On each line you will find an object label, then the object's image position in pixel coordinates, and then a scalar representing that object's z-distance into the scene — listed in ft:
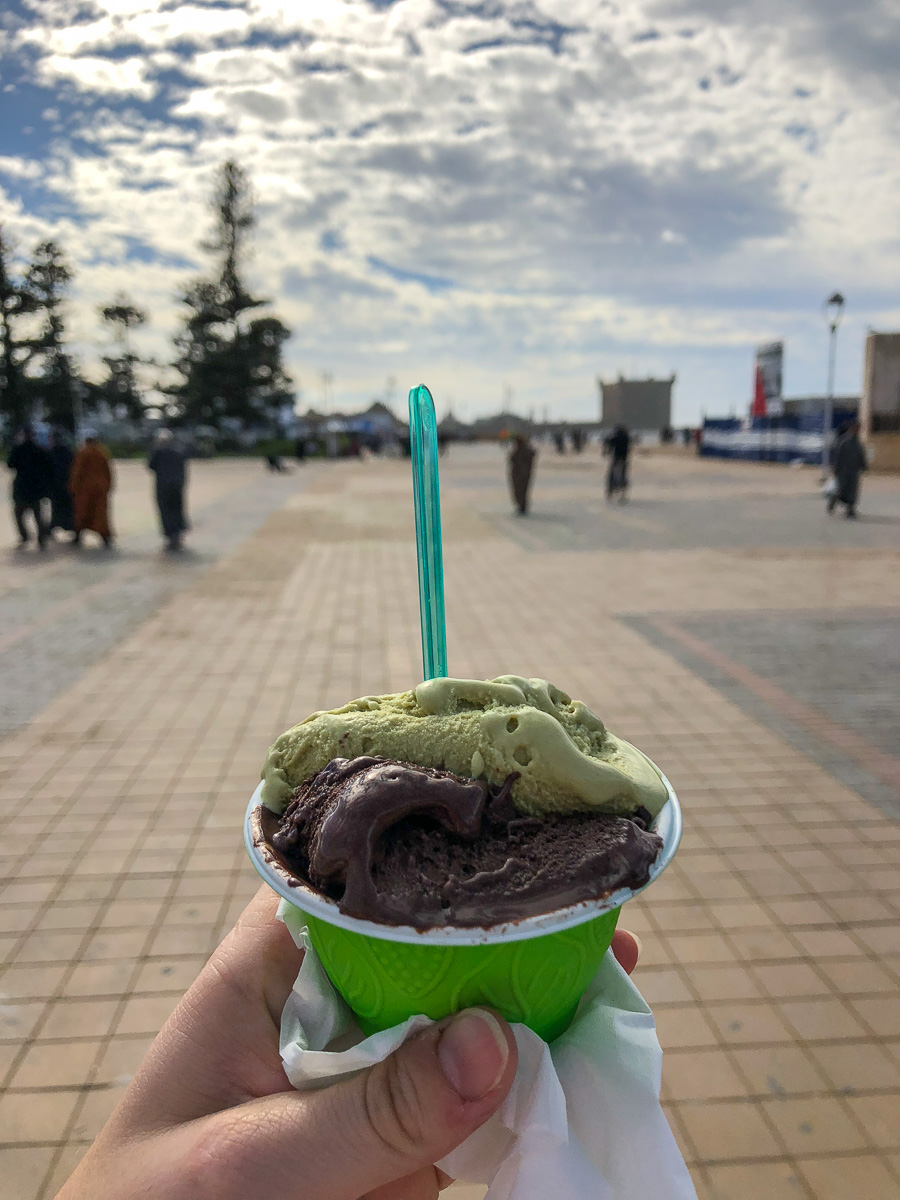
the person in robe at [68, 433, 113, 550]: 39.99
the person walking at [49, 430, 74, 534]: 41.43
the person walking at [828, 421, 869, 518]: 46.01
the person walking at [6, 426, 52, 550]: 39.19
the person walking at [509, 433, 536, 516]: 51.38
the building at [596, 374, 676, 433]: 337.52
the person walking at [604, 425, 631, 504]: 57.11
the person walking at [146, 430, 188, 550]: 40.29
